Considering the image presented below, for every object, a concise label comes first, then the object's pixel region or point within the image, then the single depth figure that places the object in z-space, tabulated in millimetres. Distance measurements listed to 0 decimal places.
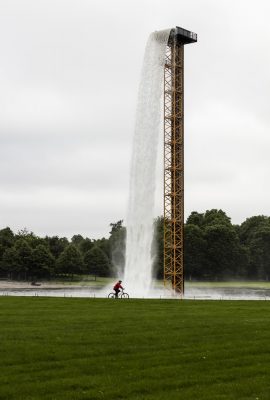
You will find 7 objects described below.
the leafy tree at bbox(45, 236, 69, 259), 142000
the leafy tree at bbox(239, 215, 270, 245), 153250
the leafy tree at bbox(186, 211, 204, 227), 151000
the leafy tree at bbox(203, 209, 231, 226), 142738
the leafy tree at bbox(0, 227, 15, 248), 132750
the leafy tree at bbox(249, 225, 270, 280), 144125
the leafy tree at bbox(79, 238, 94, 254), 149862
